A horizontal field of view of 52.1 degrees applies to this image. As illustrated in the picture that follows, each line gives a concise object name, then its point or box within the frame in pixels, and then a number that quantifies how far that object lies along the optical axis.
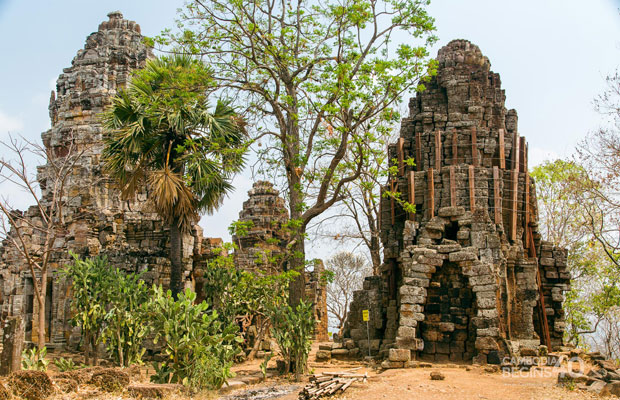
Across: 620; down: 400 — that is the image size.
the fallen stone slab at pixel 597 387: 10.56
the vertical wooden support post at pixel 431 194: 16.83
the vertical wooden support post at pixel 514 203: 17.23
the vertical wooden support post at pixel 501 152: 17.66
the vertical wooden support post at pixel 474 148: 17.56
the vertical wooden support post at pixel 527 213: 17.67
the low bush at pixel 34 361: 11.98
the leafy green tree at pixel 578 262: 22.70
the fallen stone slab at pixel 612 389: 10.36
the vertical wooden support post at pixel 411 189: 17.28
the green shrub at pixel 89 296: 14.55
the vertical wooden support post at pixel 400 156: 18.30
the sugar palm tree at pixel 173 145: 15.99
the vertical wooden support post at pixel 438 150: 17.72
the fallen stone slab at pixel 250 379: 13.55
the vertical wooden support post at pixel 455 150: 17.75
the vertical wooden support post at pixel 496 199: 16.92
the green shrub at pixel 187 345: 11.93
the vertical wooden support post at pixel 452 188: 16.69
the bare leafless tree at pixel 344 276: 35.31
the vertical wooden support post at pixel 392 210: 18.42
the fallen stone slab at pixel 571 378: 11.40
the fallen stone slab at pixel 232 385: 12.58
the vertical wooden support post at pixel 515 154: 17.95
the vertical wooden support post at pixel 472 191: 16.50
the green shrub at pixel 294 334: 14.02
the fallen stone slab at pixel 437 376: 12.21
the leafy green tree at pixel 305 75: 14.63
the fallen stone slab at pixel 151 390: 10.53
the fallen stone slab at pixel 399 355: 14.06
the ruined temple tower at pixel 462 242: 15.07
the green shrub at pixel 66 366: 13.51
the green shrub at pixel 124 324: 14.34
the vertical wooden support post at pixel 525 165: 18.28
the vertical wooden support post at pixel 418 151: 18.20
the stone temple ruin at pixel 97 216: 19.34
